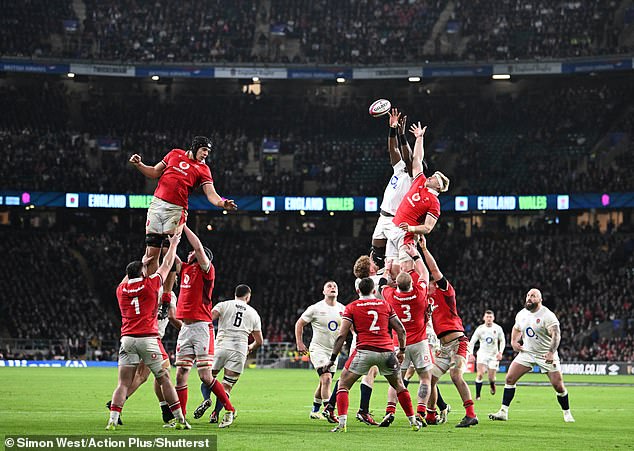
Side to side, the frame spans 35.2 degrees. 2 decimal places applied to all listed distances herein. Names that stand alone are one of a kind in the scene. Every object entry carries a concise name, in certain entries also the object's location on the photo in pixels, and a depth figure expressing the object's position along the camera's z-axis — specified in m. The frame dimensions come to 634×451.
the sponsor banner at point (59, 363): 48.34
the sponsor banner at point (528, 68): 56.44
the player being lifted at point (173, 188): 16.52
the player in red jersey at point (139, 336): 15.01
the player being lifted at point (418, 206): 18.36
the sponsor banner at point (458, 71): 57.84
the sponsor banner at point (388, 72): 58.31
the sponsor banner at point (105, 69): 57.53
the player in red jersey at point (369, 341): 15.88
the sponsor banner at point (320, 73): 58.78
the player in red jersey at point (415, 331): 17.45
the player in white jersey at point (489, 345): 30.92
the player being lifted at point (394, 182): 19.38
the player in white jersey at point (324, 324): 19.77
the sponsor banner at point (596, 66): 55.44
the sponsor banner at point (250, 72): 58.66
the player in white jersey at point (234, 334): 18.17
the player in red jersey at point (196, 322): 16.83
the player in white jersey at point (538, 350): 19.92
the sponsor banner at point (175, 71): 58.19
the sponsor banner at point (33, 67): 56.44
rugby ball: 18.75
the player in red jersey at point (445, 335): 18.31
